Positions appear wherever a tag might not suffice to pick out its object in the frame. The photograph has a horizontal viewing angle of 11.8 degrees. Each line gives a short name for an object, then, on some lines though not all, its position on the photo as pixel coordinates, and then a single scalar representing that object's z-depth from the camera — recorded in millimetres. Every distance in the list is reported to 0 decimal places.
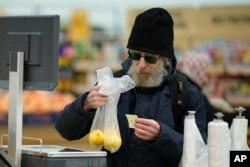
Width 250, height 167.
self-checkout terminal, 5517
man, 6075
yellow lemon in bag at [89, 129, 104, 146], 5754
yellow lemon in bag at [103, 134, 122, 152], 5763
